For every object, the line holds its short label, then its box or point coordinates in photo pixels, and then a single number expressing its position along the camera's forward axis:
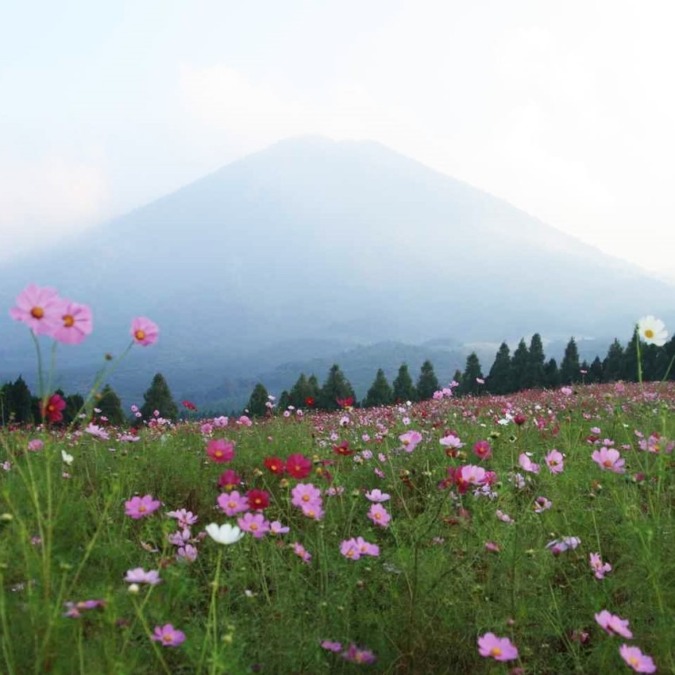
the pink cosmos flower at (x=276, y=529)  2.77
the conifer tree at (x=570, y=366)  34.97
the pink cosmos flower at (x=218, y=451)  2.75
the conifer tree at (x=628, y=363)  31.41
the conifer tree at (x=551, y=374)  35.19
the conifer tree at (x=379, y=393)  35.34
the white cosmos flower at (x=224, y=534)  1.93
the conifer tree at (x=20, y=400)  23.91
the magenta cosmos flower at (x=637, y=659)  1.94
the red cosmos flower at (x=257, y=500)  2.46
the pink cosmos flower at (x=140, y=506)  2.57
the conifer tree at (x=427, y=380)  40.50
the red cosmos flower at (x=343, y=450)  3.20
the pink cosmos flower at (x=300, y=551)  2.58
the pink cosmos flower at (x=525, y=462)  3.04
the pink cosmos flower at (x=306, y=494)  2.74
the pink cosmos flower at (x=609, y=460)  2.85
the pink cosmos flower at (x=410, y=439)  3.12
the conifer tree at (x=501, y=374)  36.66
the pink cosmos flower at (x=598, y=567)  2.78
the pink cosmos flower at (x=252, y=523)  2.37
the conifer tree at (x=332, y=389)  34.94
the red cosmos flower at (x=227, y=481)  2.42
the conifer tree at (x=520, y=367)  35.97
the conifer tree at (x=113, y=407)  23.62
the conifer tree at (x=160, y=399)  30.75
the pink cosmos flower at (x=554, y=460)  3.41
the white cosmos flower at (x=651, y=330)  3.31
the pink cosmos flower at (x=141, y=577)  1.91
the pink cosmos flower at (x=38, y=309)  1.95
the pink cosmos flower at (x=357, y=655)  2.02
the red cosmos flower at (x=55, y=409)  2.52
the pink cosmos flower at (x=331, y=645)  2.17
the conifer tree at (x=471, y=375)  34.27
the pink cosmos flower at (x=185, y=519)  2.95
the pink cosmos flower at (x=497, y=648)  2.01
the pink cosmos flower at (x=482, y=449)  2.99
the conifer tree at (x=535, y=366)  35.30
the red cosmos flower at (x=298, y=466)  2.66
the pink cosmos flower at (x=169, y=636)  1.96
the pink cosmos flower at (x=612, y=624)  1.99
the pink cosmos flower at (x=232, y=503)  2.35
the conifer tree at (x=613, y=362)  33.62
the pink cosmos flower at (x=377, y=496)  3.09
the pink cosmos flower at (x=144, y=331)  2.20
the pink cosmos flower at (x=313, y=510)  2.67
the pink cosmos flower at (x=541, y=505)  3.09
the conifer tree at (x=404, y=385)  38.25
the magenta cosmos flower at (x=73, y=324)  1.94
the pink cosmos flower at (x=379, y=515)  2.84
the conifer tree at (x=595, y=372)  34.47
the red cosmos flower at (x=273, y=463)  2.77
